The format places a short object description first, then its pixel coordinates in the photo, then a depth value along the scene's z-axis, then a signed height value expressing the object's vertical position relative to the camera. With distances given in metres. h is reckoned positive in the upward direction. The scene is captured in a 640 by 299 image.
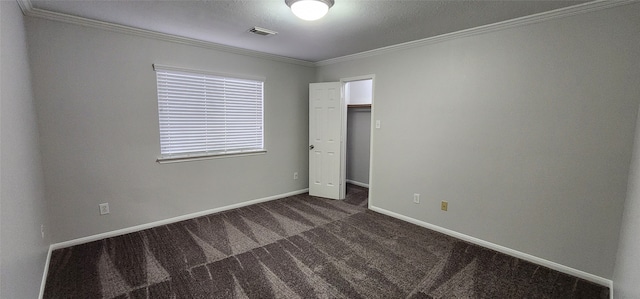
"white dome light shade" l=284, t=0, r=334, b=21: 2.09 +0.93
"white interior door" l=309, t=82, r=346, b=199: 4.30 -0.24
